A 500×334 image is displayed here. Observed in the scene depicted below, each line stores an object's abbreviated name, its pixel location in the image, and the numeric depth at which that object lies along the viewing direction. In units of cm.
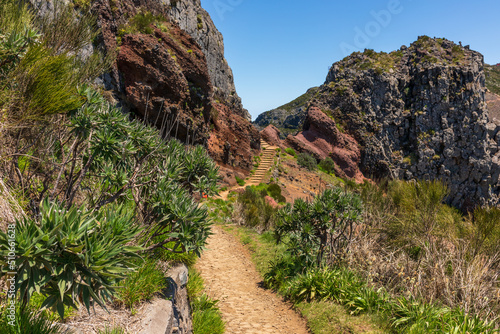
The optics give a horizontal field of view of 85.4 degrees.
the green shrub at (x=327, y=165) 2950
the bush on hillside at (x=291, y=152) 2928
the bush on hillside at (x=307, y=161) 2772
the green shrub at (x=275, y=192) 1811
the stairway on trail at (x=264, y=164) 2147
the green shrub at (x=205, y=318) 406
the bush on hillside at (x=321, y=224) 576
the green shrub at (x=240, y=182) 1998
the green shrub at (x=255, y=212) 1162
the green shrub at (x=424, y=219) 525
